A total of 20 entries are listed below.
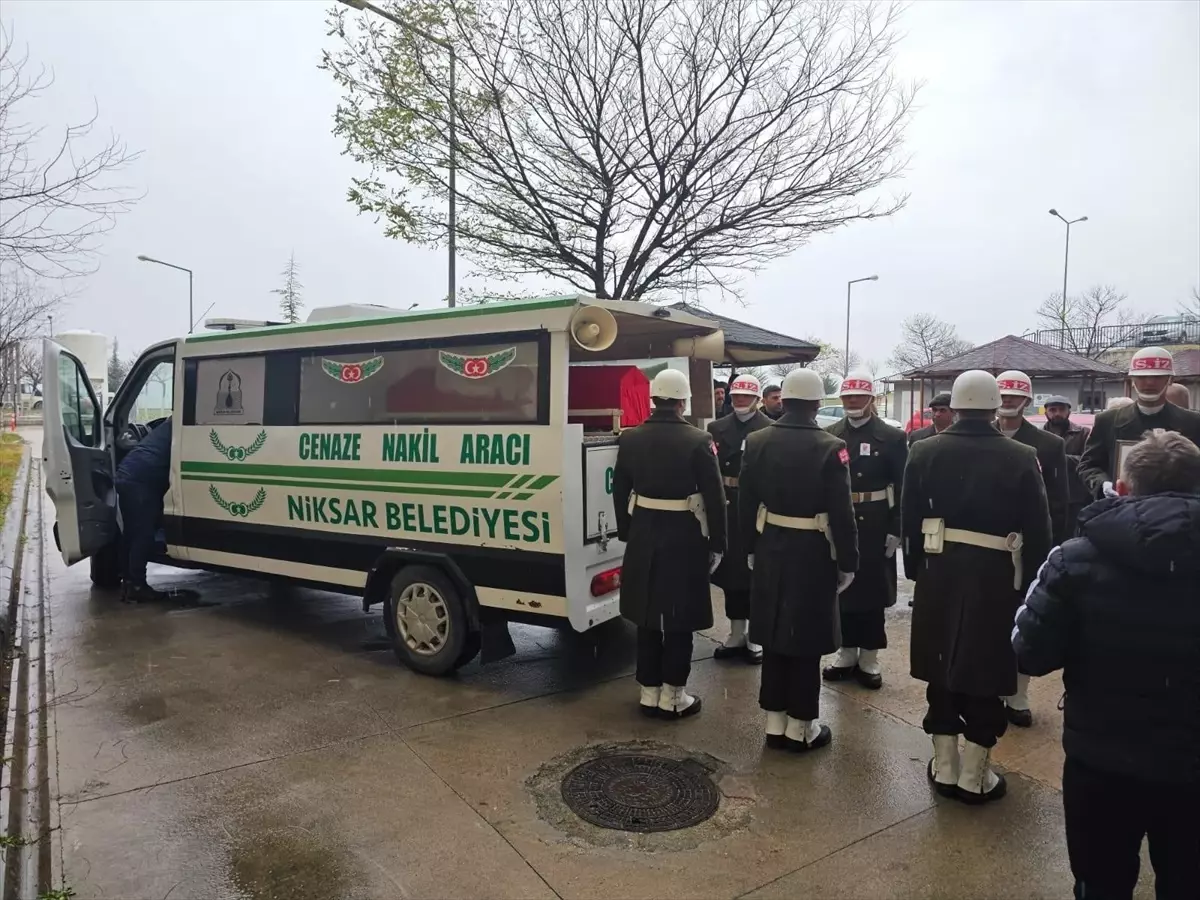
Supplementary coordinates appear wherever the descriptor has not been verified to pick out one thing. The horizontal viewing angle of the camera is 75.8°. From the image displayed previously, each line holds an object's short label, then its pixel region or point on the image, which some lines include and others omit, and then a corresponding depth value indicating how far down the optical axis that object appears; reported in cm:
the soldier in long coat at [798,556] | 397
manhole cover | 348
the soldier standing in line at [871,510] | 496
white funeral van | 458
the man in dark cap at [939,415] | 649
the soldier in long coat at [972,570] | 340
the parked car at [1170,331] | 3269
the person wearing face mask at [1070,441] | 656
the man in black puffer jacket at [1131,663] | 205
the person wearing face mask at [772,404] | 706
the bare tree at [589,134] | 1043
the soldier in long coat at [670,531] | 439
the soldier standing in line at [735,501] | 559
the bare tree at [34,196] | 582
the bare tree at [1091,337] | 3375
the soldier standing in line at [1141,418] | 471
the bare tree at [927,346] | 5100
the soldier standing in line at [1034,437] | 496
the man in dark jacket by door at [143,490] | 680
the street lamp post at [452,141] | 892
